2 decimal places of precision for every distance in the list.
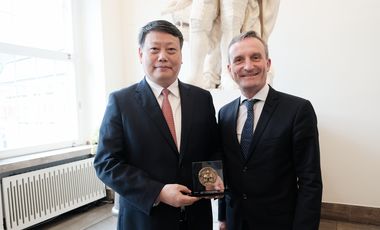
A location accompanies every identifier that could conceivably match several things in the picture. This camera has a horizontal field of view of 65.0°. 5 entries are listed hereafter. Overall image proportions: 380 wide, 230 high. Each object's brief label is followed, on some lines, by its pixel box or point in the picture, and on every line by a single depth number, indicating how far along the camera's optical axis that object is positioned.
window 2.88
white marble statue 2.09
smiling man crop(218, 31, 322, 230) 1.06
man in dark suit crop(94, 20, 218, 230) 1.04
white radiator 2.55
